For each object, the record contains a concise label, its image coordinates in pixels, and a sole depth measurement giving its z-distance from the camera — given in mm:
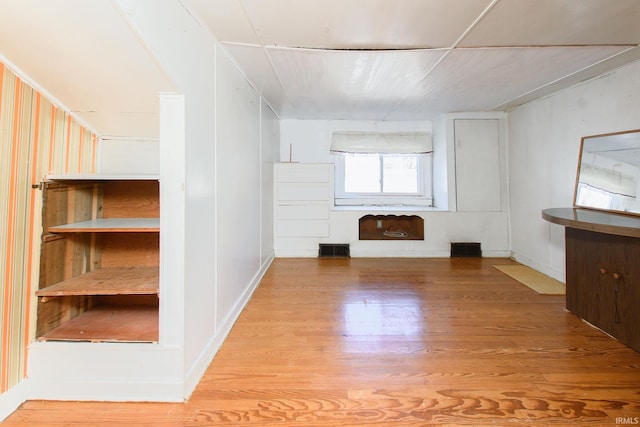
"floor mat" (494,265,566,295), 2762
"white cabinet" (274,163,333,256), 4062
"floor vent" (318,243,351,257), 4109
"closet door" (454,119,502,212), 3986
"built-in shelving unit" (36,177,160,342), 1399
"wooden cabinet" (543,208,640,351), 1757
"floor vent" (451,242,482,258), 4039
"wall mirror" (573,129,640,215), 2170
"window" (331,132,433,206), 4645
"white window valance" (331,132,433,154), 4504
